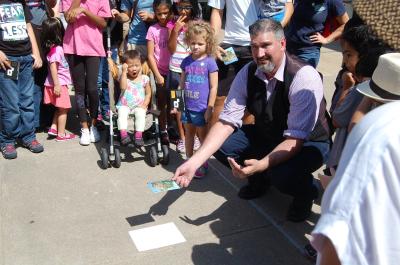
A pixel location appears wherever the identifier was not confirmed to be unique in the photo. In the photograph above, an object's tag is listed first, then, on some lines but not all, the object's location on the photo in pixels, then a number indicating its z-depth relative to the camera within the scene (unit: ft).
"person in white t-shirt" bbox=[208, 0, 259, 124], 13.71
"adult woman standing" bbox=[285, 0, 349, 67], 14.02
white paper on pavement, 10.32
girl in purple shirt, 13.29
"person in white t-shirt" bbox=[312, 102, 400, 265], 2.71
